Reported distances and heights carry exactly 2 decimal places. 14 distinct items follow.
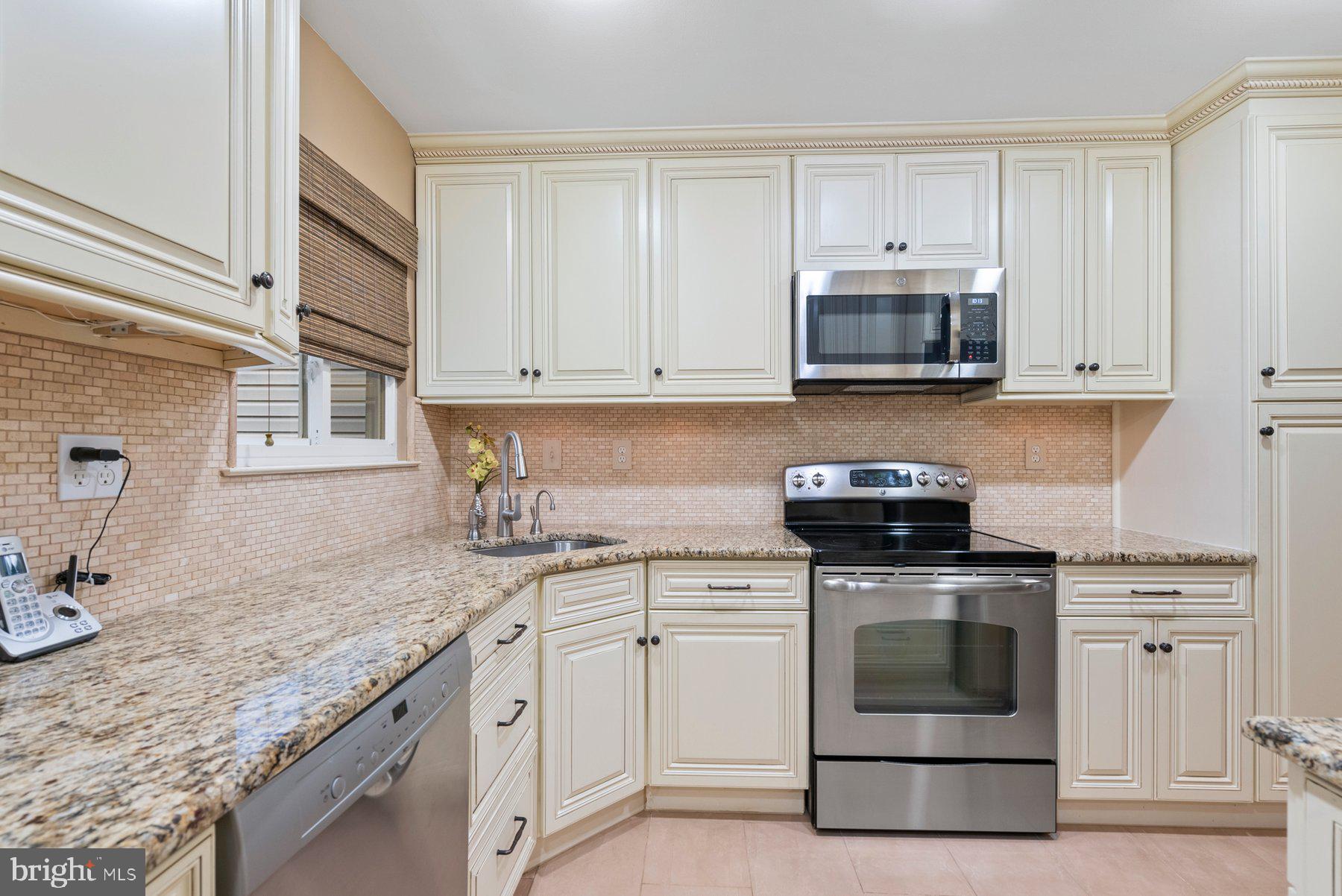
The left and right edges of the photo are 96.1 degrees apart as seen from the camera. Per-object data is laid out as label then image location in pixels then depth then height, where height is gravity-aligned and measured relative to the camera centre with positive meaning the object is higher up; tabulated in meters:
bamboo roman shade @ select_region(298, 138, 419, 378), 1.61 +0.55
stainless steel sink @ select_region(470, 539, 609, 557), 2.17 -0.36
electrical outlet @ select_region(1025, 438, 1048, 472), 2.44 -0.01
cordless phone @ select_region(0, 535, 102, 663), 0.88 -0.26
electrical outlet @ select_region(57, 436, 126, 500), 1.03 -0.04
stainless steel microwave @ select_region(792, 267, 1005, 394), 2.09 +0.44
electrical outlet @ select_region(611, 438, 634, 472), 2.49 -0.02
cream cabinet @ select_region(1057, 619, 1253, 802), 1.87 -0.81
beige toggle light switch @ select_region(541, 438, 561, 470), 2.51 -0.01
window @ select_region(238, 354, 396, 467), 1.57 +0.10
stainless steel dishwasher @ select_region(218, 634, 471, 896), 0.63 -0.46
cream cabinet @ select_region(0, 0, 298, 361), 0.68 +0.39
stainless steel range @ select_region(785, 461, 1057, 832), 1.86 -0.74
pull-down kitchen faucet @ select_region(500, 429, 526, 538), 2.15 -0.22
